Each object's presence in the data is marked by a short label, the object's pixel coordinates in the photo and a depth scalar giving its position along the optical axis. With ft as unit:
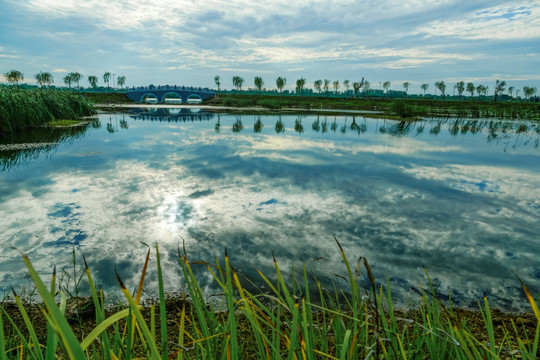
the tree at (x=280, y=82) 466.70
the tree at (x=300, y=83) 423.23
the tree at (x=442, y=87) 421.59
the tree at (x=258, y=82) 455.63
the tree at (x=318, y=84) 497.05
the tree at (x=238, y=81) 487.20
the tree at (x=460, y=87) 434.71
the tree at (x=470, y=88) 420.36
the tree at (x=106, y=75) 463.01
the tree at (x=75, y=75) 410.10
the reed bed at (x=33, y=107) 59.41
